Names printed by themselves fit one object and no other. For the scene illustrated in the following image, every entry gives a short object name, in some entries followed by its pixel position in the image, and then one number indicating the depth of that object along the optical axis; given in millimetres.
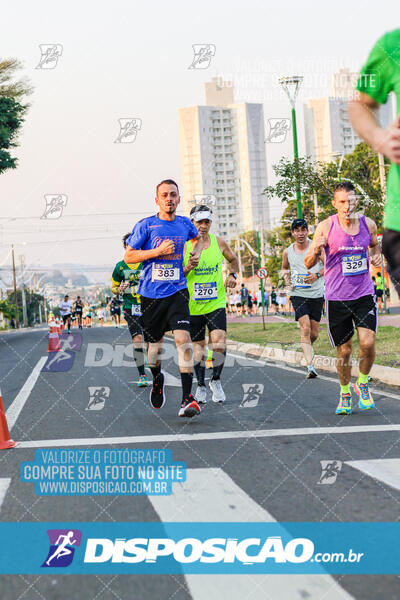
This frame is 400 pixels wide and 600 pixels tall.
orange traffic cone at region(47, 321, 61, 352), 19494
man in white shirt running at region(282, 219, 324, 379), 10367
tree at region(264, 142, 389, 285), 18219
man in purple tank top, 7227
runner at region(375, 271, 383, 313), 27897
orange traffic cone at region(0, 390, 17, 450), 6032
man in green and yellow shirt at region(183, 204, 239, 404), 8484
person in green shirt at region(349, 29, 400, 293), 3705
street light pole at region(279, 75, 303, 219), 24094
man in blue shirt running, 7320
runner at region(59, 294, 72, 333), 31309
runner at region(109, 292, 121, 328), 39344
